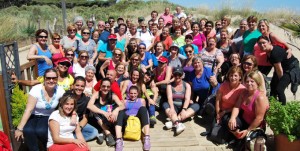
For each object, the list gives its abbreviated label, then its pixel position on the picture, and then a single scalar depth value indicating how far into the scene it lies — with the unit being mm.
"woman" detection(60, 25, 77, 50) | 6801
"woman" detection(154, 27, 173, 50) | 7445
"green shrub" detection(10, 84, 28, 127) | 4539
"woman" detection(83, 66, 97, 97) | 5438
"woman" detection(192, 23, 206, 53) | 7518
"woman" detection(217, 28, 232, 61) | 6863
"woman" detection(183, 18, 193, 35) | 8473
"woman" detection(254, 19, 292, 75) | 5469
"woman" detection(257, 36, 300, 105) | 5215
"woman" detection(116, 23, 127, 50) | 7369
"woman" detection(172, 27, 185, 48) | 7520
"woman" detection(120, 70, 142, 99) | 5609
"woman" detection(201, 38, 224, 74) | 6270
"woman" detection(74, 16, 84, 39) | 8094
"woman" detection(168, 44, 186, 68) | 6312
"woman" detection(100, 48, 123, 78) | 6184
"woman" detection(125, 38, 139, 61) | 6875
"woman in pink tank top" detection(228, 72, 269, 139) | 4277
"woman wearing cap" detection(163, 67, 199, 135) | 5535
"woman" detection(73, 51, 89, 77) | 5797
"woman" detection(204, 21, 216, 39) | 7746
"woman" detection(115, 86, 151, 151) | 4719
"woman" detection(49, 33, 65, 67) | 5910
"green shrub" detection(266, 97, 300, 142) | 3867
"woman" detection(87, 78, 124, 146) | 4914
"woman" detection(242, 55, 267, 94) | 4977
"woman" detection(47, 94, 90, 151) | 3982
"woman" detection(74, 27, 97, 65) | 6746
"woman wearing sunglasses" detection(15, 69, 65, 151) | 4297
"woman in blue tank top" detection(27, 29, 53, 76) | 5562
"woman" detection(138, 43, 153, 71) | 6551
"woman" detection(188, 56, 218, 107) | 5758
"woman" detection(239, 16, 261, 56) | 6411
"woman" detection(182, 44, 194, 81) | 6129
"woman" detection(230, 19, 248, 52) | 6964
